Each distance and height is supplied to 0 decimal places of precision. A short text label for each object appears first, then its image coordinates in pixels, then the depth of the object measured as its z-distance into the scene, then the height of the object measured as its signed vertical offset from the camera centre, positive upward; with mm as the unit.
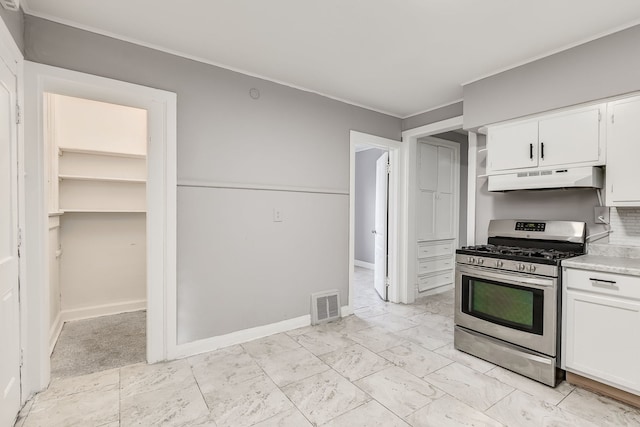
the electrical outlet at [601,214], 2469 -35
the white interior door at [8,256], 1662 -269
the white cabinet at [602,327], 1971 -781
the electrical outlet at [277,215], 3166 -62
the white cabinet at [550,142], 2342 +556
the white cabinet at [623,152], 2154 +402
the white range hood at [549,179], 2359 +248
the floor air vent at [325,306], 3422 -1086
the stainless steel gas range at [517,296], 2288 -690
